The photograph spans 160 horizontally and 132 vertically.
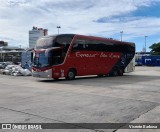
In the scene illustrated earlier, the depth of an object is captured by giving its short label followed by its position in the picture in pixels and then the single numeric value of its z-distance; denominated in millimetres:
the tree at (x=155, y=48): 59655
